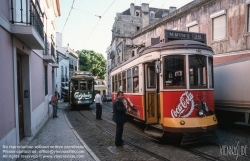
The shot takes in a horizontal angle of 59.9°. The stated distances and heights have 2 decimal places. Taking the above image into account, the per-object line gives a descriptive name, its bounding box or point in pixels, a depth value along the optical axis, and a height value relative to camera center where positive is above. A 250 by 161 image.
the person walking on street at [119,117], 7.01 -1.22
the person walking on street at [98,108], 13.45 -1.78
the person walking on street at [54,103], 13.74 -1.42
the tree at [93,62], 53.47 +4.43
